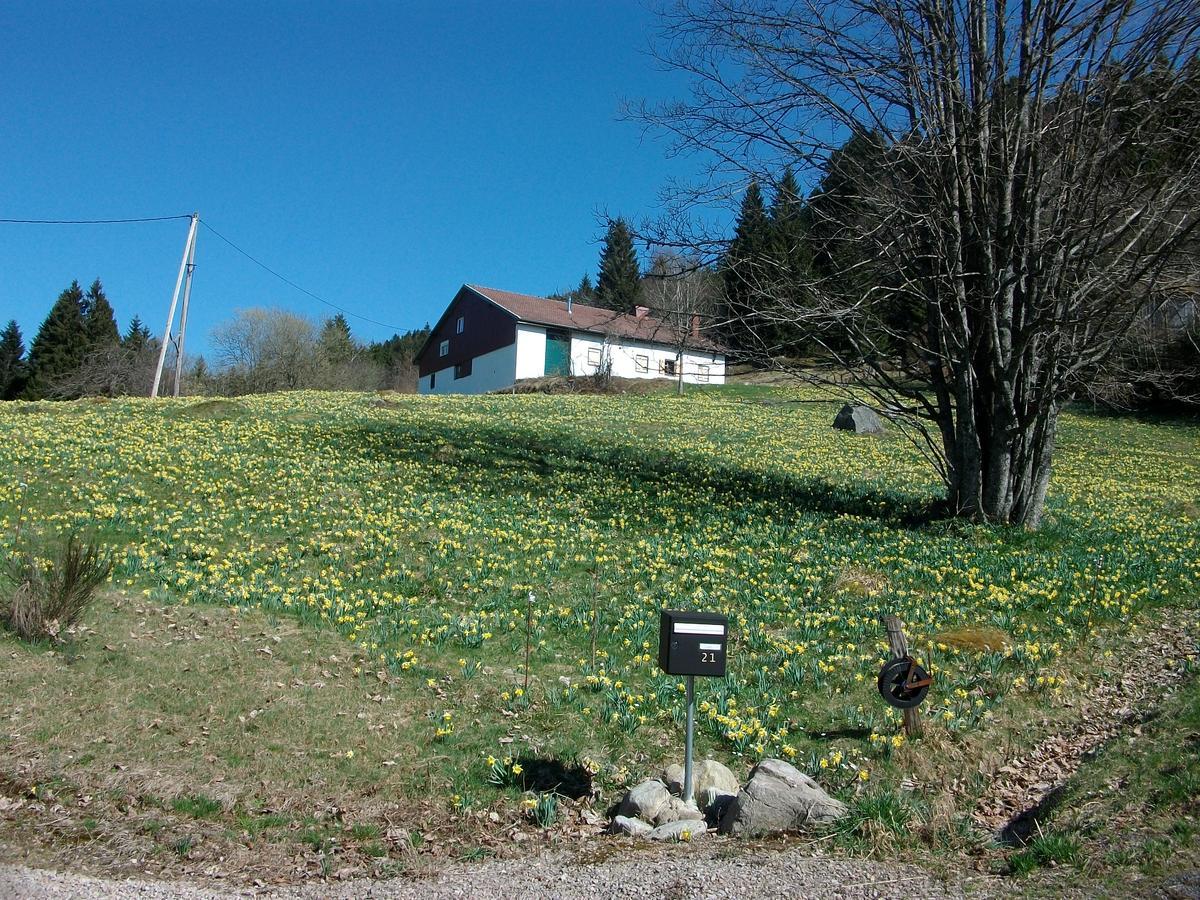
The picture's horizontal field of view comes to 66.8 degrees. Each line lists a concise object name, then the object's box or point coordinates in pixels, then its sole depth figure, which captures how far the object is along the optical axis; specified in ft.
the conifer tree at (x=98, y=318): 204.33
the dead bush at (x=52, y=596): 24.90
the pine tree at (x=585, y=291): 210.70
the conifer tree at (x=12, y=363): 198.80
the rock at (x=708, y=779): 19.35
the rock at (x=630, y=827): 17.72
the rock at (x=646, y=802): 18.43
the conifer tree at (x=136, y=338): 189.57
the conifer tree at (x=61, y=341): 193.36
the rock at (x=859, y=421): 95.76
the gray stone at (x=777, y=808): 17.49
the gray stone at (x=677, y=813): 18.28
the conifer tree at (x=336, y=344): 216.27
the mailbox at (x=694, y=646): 18.34
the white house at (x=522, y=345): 165.27
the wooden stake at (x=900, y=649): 21.86
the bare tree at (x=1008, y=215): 41.45
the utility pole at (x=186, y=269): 113.91
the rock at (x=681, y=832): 17.38
